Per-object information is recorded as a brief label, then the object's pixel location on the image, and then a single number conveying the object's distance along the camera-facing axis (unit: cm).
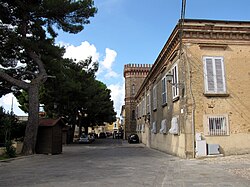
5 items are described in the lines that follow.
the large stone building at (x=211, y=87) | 1633
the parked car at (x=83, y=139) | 4420
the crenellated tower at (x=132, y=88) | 5944
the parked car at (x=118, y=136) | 7569
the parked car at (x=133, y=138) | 4334
